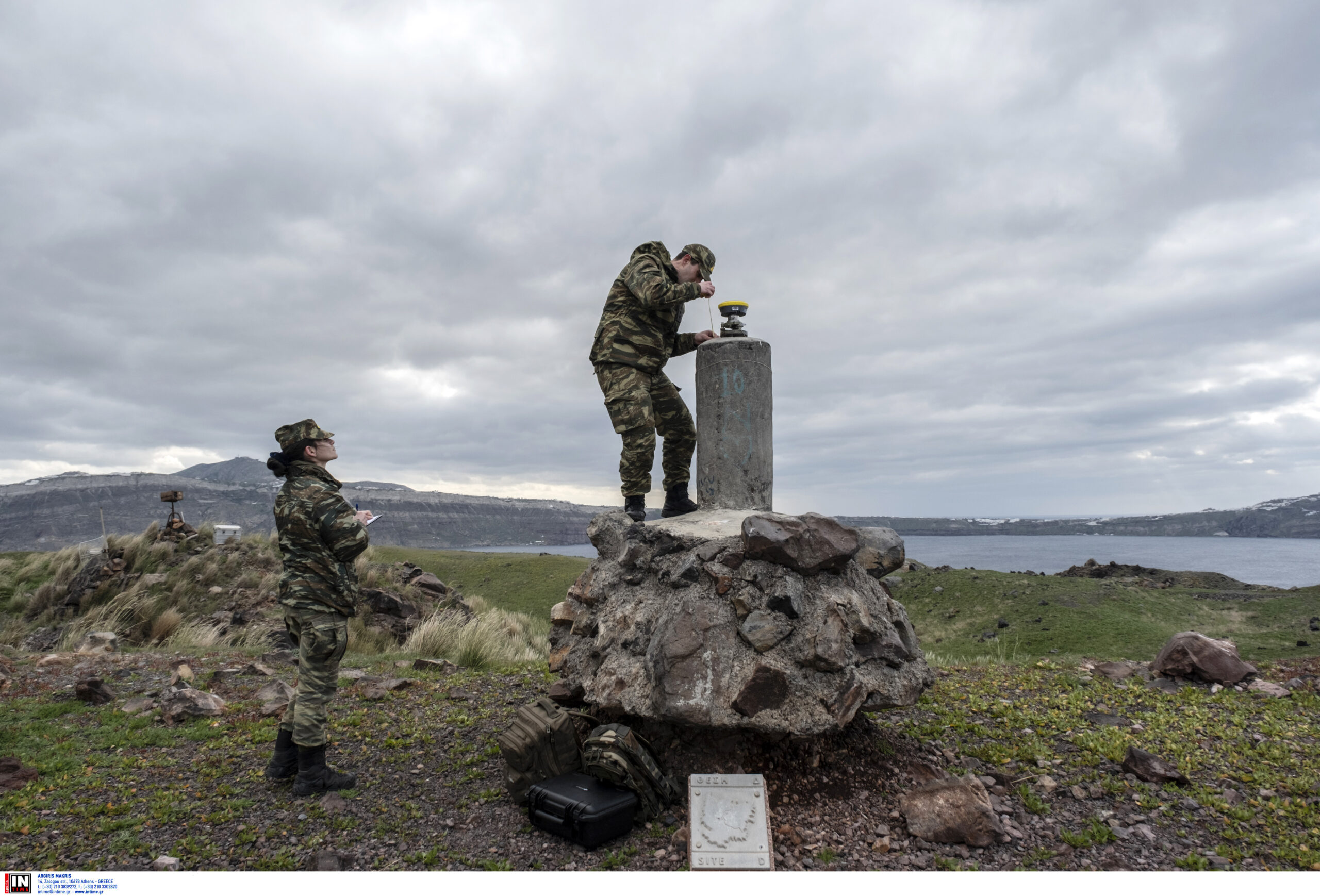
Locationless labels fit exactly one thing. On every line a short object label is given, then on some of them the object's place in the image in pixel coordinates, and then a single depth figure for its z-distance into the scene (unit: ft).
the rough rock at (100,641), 35.17
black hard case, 13.37
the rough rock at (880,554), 18.63
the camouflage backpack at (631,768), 14.47
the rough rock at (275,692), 23.15
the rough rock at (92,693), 22.44
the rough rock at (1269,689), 21.26
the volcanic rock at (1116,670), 23.99
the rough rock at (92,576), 45.55
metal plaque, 11.96
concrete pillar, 20.48
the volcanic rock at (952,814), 13.51
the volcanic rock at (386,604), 46.34
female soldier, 15.38
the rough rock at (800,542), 16.12
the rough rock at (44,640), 39.04
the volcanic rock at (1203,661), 22.44
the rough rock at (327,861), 12.66
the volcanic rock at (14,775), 15.69
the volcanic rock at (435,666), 28.37
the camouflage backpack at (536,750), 15.10
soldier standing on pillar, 19.76
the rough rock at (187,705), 20.88
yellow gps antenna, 21.04
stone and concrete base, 14.69
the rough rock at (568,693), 18.21
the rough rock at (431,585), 57.06
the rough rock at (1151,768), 15.61
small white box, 56.95
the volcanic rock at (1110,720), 19.40
